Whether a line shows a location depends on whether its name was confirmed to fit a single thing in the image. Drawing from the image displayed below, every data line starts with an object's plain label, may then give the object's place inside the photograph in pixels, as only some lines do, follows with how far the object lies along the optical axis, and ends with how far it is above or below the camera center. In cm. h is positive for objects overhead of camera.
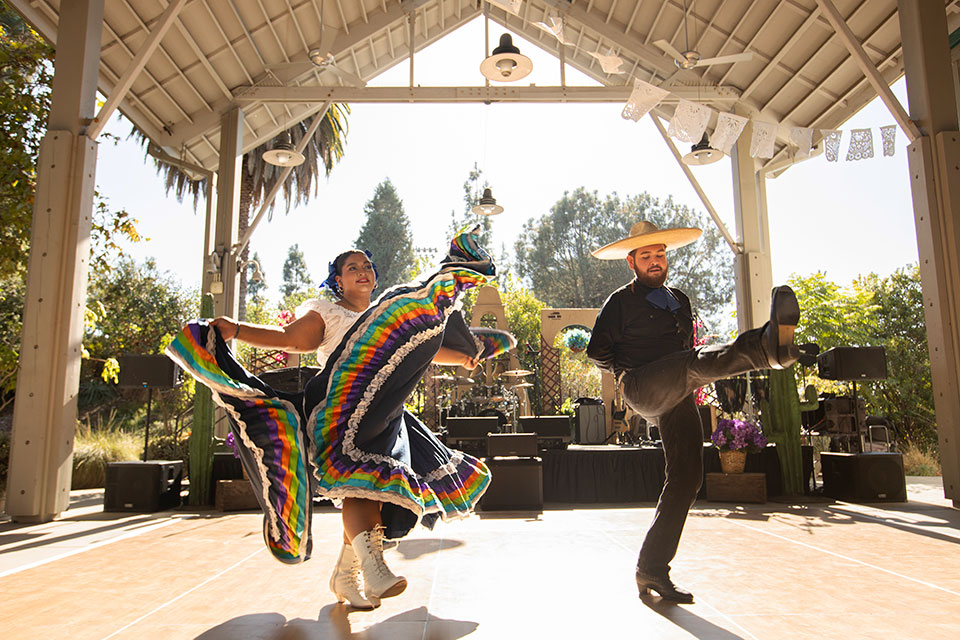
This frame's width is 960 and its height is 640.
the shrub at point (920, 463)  969 -99
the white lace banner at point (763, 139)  733 +296
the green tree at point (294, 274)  4069 +834
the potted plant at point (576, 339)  1144 +116
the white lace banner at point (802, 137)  715 +289
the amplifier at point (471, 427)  667 -23
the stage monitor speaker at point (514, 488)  564 -73
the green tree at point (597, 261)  3228 +765
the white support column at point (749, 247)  882 +212
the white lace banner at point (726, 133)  732 +305
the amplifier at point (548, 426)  683 -23
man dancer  218 +15
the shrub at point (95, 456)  856 -60
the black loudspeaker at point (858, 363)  592 +33
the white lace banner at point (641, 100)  743 +350
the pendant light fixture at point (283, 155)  771 +299
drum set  829 +5
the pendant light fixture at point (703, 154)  738 +281
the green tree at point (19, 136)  625 +275
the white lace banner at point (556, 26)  695 +404
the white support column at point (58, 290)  495 +95
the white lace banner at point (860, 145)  659 +258
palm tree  1406 +544
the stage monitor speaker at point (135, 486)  574 -67
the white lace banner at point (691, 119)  744 +325
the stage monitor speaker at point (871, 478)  579 -71
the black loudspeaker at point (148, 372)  592 +34
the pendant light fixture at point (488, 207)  1002 +304
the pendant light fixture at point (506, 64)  655 +345
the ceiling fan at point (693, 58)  651 +369
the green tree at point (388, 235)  3475 +930
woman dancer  216 -5
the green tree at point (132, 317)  1412 +227
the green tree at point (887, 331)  1195 +140
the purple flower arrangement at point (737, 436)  600 -32
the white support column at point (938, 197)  535 +171
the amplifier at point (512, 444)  578 -35
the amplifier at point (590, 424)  983 -31
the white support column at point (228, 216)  865 +257
